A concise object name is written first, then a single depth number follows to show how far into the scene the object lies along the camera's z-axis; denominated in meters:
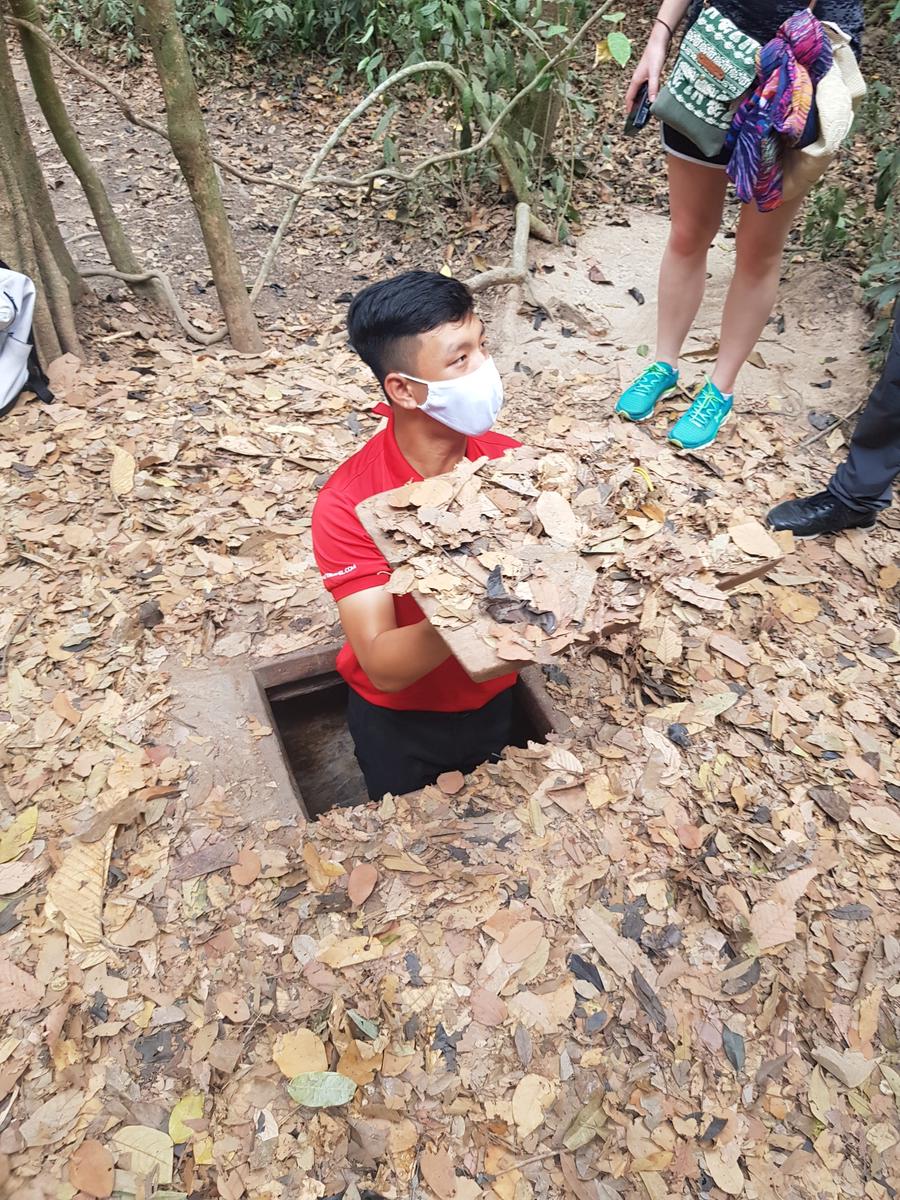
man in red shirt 1.83
